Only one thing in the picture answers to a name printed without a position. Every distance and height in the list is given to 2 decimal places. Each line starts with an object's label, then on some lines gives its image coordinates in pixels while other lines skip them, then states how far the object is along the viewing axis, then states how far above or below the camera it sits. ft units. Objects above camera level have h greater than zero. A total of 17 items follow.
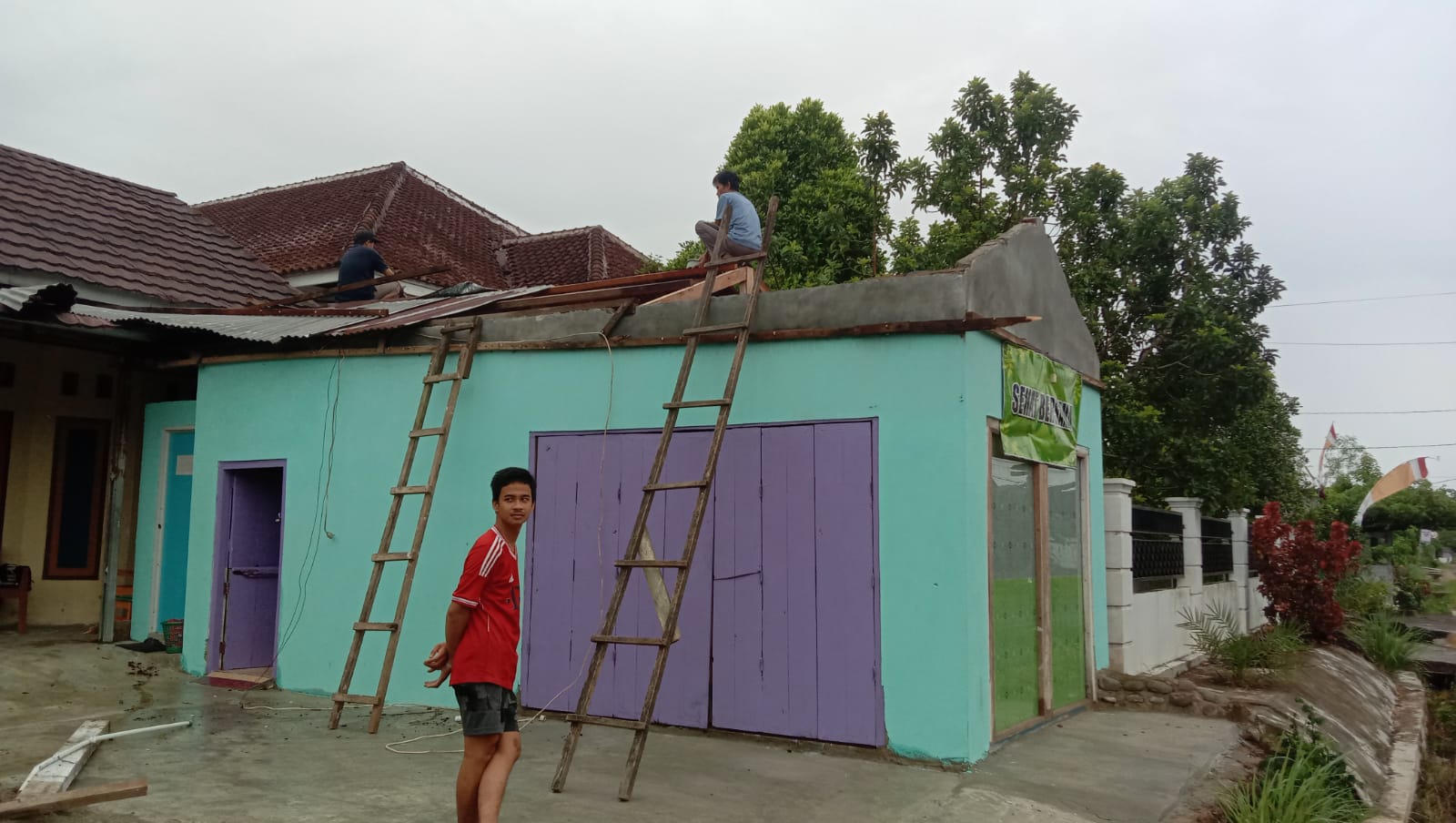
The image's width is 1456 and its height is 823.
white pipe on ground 17.14 -4.64
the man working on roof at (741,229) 26.21 +7.38
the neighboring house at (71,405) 32.48 +3.19
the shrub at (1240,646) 32.40 -4.67
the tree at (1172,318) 47.47 +9.53
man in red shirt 13.52 -2.15
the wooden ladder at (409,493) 22.49 +0.15
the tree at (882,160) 53.52 +18.81
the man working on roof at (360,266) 37.96 +9.08
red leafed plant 42.78 -2.43
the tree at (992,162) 49.24 +17.83
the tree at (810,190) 53.31 +17.57
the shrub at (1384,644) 45.34 -5.84
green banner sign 23.11 +2.60
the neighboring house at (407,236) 57.62 +17.52
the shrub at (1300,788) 17.78 -5.32
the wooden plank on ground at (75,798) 14.47 -4.52
